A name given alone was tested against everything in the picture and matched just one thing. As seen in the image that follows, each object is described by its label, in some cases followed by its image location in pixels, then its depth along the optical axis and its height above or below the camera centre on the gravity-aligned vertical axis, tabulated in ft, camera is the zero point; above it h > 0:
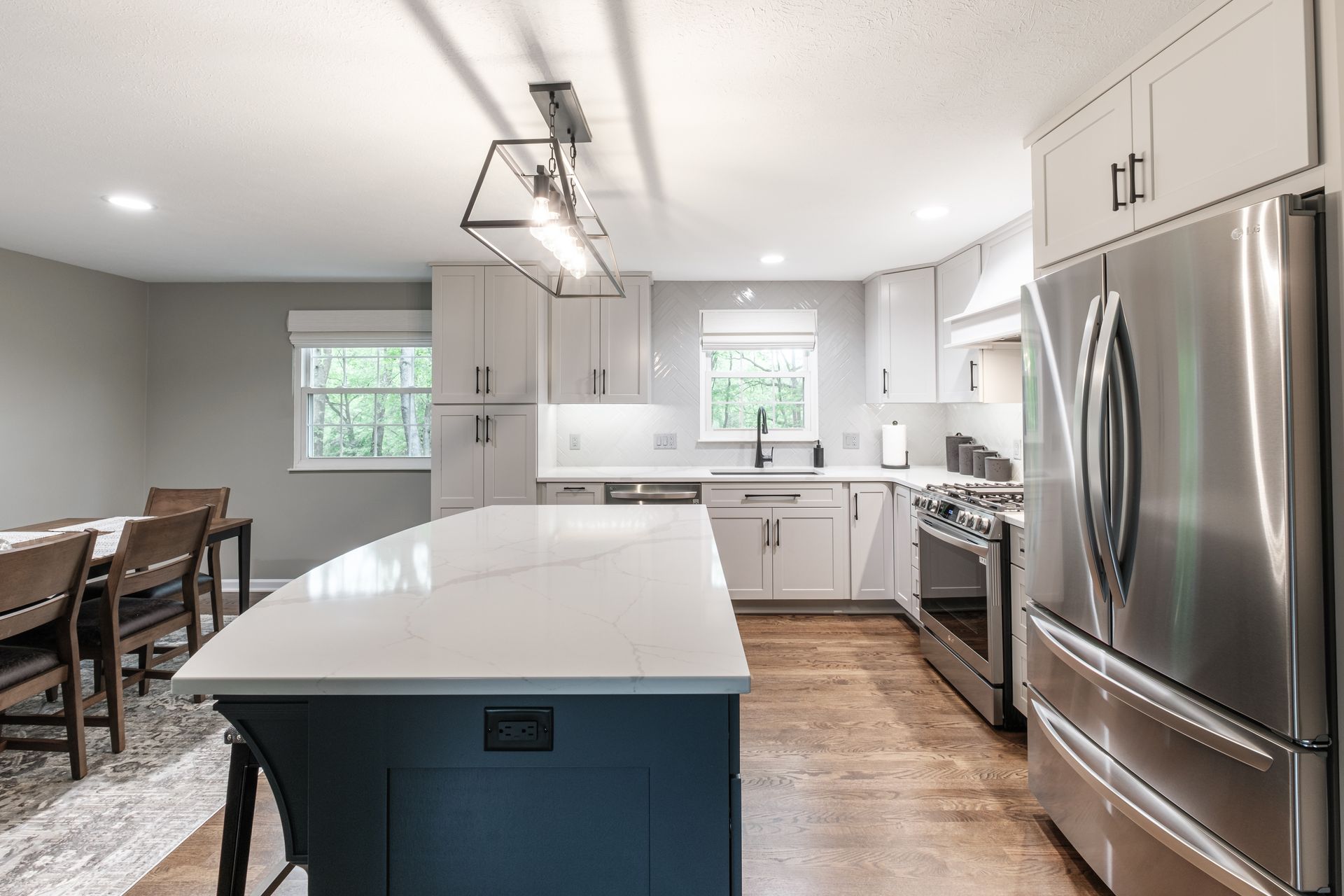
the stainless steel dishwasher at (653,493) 12.88 -0.79
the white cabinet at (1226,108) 3.98 +2.52
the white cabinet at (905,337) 13.17 +2.57
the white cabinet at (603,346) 13.87 +2.50
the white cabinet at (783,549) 12.95 -2.00
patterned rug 5.57 -3.70
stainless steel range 8.27 -2.06
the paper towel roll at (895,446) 14.24 +0.18
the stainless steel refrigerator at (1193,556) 3.74 -0.75
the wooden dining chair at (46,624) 6.30 -1.78
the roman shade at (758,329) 14.85 +3.06
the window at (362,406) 15.21 +1.30
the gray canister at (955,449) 13.23 +0.10
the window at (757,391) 15.14 +1.59
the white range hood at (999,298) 8.61 +2.41
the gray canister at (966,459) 12.55 -0.13
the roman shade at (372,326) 14.82 +3.19
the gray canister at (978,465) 12.29 -0.25
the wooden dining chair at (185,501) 11.62 -0.81
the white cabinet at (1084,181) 5.58 +2.75
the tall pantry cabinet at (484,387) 12.99 +1.49
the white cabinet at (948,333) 11.51 +2.49
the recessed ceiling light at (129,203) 9.32 +4.00
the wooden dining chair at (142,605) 7.54 -2.08
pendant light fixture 5.45 +2.41
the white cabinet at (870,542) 12.87 -1.87
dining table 10.19 -1.29
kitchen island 3.23 -1.69
